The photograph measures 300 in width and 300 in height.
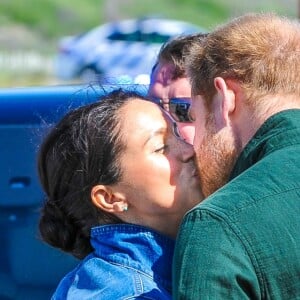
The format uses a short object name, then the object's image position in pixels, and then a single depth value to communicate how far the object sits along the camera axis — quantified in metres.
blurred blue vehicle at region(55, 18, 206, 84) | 38.21
